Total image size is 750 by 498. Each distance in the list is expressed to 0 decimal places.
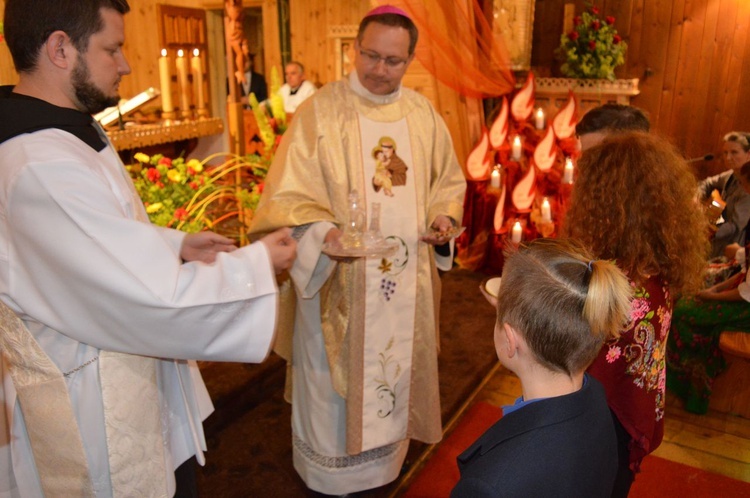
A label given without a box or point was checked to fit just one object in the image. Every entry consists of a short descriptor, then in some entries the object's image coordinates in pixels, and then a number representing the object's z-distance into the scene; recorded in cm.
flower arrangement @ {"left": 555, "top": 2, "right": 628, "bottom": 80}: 531
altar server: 130
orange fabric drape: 404
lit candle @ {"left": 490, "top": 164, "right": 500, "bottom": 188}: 500
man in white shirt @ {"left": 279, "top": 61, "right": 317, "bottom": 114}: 752
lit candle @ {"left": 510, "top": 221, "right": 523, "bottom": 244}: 470
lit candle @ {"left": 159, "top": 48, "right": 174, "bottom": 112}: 375
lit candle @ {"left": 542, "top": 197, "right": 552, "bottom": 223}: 475
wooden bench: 340
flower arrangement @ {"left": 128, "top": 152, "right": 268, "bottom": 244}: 295
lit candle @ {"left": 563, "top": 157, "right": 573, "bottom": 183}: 477
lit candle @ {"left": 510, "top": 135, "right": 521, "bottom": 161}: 506
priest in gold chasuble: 234
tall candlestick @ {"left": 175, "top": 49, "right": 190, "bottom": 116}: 412
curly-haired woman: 166
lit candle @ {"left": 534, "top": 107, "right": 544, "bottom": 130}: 523
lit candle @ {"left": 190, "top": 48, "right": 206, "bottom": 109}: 407
